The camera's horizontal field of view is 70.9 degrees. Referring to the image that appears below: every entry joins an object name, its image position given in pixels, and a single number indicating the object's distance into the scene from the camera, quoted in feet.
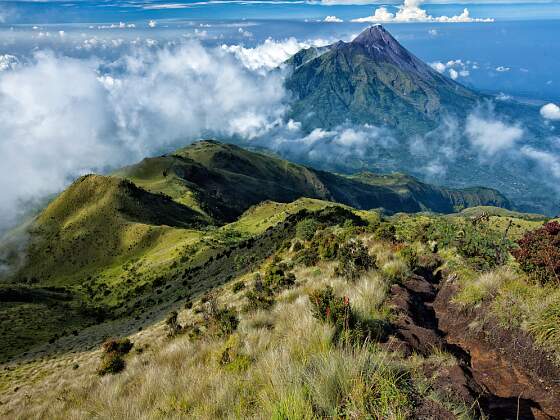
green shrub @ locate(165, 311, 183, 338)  71.72
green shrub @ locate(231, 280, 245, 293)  104.19
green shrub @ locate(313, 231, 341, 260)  89.56
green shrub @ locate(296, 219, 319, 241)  152.60
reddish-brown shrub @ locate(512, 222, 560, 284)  40.27
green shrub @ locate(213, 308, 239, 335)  45.17
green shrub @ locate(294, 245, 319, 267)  91.05
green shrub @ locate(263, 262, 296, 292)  73.45
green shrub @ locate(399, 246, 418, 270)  62.49
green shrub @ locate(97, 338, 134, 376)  56.59
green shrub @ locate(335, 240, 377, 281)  55.90
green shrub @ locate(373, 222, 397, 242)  90.70
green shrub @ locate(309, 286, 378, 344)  28.55
